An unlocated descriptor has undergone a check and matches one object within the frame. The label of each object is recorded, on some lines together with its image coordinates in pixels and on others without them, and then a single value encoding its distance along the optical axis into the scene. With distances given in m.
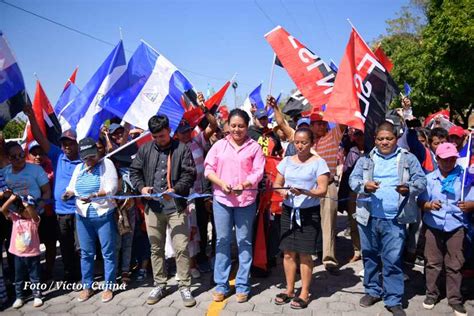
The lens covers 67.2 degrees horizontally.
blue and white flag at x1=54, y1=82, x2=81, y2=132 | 5.84
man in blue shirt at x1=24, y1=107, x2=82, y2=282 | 4.59
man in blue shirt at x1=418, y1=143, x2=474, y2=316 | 3.85
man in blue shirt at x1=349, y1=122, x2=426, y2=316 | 3.72
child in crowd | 4.24
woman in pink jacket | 4.09
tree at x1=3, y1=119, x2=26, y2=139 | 16.38
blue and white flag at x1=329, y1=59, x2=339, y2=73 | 6.32
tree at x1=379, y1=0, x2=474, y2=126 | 14.89
